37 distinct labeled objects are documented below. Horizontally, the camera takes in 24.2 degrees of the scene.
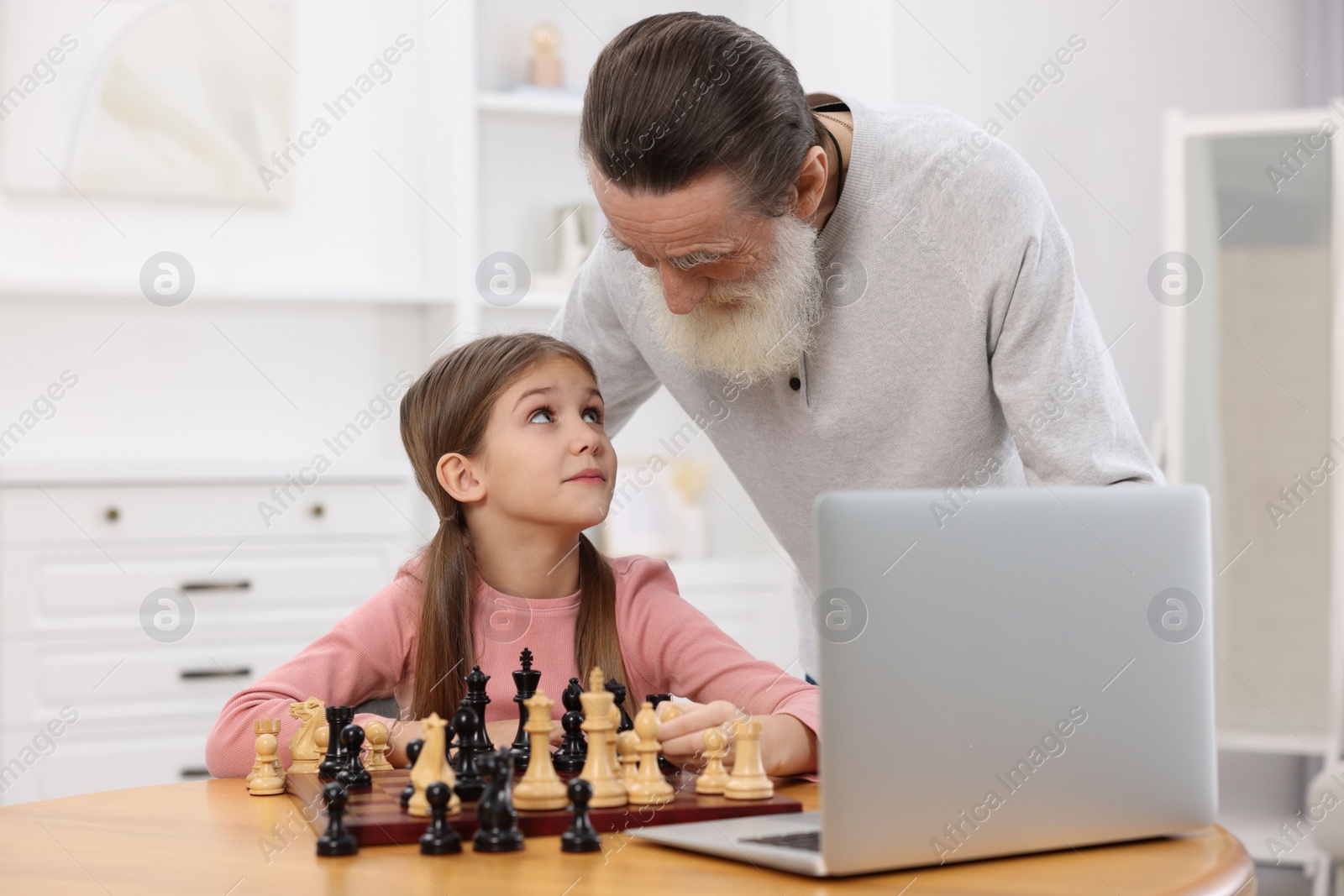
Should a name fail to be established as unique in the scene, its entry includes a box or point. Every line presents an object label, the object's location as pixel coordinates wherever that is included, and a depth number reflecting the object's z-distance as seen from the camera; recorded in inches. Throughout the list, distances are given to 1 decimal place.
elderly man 91.3
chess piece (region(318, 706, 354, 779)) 83.8
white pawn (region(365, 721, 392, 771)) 85.3
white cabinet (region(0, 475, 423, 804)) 167.9
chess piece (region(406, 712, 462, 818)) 78.0
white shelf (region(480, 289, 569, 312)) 203.3
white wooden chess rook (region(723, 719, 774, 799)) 80.3
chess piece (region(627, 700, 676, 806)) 79.6
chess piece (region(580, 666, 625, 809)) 79.6
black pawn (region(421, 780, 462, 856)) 76.0
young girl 92.9
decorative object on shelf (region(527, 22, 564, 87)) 211.9
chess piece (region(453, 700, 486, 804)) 79.5
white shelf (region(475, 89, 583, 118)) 204.4
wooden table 73.9
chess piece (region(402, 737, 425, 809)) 79.1
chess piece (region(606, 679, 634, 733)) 85.9
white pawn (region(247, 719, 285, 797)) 84.6
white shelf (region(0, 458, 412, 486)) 168.4
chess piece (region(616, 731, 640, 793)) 81.5
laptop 73.3
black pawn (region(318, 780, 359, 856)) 76.4
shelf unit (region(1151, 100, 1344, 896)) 180.5
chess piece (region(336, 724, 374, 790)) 81.7
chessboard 77.0
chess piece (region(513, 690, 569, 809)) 78.8
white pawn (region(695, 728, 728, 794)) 81.2
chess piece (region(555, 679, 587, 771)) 84.3
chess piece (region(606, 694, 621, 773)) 80.6
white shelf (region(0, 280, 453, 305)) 182.1
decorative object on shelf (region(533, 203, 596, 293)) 209.4
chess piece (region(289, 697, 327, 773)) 86.1
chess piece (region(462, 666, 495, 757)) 84.6
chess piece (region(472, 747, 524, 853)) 76.2
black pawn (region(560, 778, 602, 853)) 76.3
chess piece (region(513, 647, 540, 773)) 84.8
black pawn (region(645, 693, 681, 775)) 85.8
